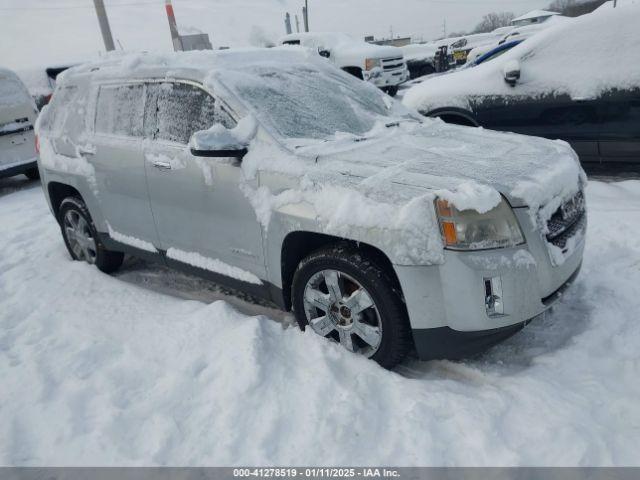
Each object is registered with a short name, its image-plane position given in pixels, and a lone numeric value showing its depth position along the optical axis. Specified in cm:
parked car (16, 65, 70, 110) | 1142
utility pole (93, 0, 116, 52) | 1358
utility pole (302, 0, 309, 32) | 3791
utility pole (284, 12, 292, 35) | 4569
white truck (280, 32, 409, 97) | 1400
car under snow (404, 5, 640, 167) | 518
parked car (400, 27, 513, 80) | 1959
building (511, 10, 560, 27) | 2464
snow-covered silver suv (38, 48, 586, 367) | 243
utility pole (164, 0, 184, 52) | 1458
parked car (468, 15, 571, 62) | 1592
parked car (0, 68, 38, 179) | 812
